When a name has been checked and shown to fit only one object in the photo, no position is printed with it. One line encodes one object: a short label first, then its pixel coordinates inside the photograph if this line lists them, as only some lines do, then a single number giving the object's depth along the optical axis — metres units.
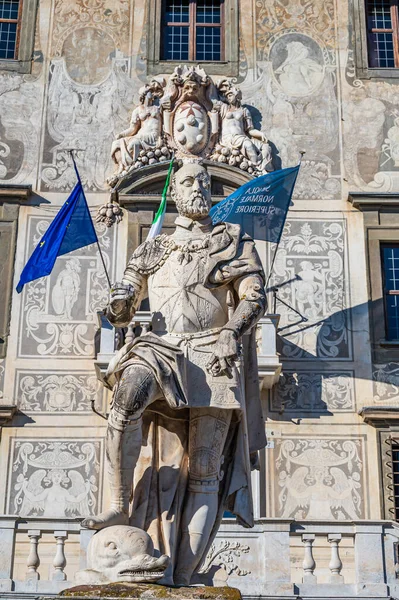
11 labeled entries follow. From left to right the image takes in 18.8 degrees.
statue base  5.84
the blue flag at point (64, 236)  15.59
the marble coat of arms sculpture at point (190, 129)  17.19
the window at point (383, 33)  18.30
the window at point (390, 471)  15.60
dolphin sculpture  6.15
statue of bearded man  6.61
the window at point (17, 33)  17.94
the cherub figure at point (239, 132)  17.22
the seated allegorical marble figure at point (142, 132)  17.20
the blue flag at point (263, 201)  16.11
